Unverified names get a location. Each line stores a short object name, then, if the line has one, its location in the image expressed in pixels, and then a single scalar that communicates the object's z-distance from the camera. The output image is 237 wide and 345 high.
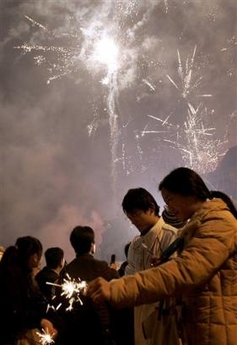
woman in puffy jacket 1.81
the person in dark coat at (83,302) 3.72
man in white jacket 3.19
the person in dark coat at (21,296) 3.61
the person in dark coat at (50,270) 4.82
